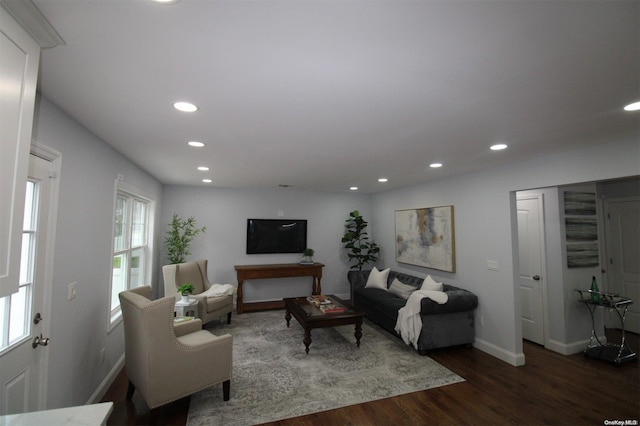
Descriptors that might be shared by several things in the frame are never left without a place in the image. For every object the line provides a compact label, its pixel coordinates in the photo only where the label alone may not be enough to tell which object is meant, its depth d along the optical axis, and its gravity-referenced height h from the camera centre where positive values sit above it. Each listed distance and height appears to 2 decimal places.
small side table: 3.54 -1.01
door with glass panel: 1.52 -0.51
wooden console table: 5.12 -0.81
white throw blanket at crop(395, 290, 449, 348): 3.47 -1.05
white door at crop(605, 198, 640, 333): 4.18 -0.31
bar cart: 3.25 -1.39
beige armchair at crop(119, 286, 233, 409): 2.21 -1.06
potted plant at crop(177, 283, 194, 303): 3.60 -0.79
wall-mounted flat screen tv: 5.64 -0.12
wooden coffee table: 3.47 -1.11
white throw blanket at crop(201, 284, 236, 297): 4.36 -0.97
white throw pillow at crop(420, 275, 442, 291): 3.95 -0.76
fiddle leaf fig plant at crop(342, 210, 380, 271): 6.00 -0.27
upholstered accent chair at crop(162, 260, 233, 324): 4.08 -0.90
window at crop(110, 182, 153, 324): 3.14 -0.16
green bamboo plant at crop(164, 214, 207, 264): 4.88 -0.13
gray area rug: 2.43 -1.53
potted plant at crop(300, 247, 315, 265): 5.64 -0.52
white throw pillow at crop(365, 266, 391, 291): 4.99 -0.87
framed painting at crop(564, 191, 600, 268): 3.69 +0.05
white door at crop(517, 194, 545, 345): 3.82 -0.44
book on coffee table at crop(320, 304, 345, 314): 3.75 -1.06
